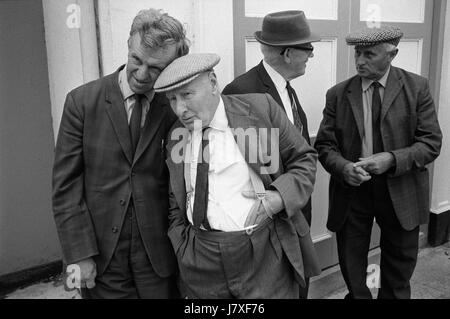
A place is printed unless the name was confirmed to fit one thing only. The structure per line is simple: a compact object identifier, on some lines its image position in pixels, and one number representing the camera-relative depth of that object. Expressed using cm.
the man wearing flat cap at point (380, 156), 261
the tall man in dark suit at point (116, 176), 180
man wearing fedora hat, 240
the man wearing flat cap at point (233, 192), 177
